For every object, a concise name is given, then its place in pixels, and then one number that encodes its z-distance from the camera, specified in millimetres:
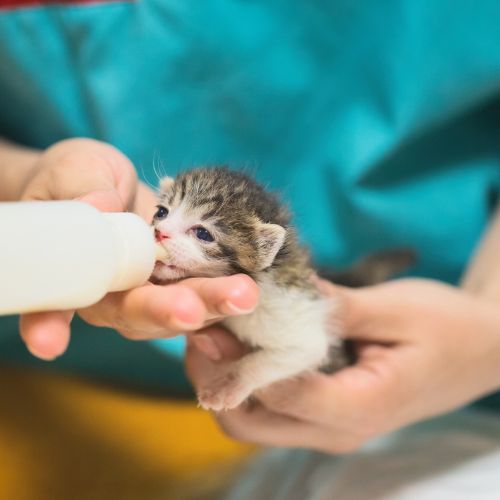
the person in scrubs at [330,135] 636
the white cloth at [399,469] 641
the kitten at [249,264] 567
